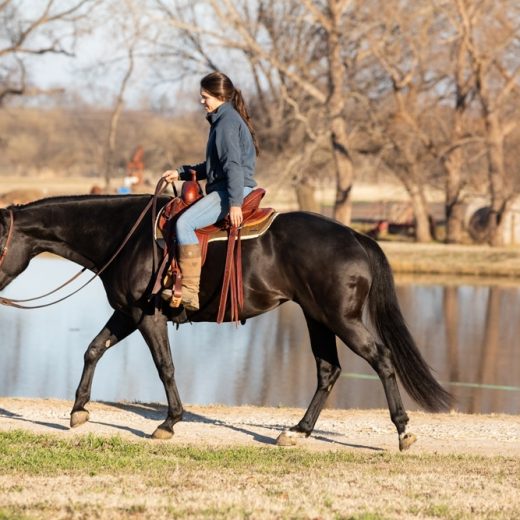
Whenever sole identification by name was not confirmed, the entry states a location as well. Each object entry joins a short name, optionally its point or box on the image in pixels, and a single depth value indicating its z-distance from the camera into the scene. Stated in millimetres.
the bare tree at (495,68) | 71937
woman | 17266
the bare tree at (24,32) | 86937
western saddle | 17625
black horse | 17625
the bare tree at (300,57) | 73375
